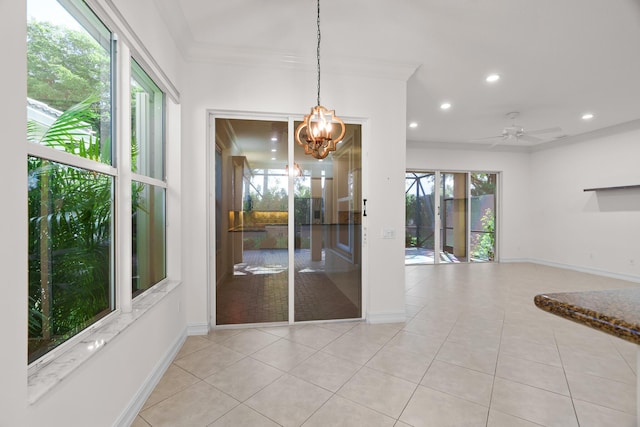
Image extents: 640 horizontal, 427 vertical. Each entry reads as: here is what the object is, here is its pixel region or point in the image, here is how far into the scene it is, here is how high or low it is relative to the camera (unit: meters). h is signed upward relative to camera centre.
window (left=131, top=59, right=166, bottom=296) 2.16 +0.25
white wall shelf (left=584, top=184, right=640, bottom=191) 5.24 +0.51
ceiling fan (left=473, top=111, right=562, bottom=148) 4.80 +1.40
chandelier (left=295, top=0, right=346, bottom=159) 2.39 +0.73
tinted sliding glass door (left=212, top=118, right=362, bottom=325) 3.16 -0.08
